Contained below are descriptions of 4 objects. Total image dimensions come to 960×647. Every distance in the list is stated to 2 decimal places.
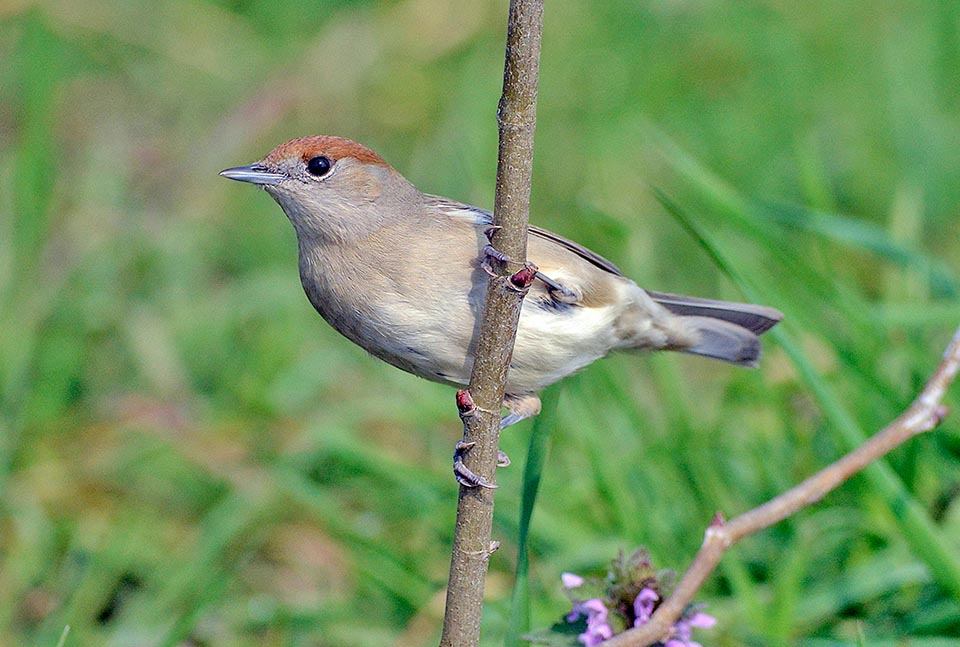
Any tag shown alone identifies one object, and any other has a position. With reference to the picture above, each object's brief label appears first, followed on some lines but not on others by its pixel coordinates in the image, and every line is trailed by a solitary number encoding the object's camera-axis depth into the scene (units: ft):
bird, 16.60
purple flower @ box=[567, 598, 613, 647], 14.24
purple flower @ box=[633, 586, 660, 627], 14.17
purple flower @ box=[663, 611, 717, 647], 14.36
